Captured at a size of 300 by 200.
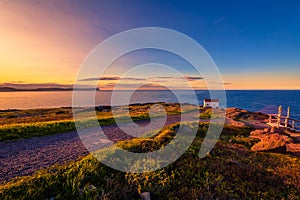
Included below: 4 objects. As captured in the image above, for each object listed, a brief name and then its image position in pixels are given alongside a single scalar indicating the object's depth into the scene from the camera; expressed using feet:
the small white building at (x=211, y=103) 103.52
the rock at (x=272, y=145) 26.25
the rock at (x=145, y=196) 13.61
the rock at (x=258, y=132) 37.91
